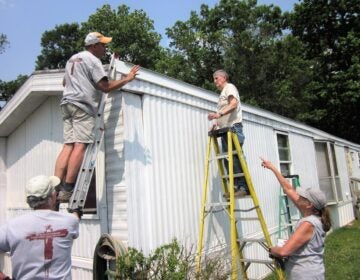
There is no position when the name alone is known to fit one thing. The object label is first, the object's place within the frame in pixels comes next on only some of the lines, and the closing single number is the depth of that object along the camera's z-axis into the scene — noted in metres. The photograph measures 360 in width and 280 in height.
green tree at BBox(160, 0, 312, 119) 24.20
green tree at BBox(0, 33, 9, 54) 26.88
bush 4.42
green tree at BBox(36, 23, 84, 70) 36.03
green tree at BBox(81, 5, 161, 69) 31.25
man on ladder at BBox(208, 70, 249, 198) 5.52
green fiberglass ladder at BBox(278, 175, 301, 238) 8.88
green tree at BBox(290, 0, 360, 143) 25.11
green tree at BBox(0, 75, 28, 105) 28.06
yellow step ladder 4.99
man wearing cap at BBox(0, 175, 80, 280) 2.68
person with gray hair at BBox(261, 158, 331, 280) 3.39
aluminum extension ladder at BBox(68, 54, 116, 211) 3.95
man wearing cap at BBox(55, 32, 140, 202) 4.27
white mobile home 5.00
